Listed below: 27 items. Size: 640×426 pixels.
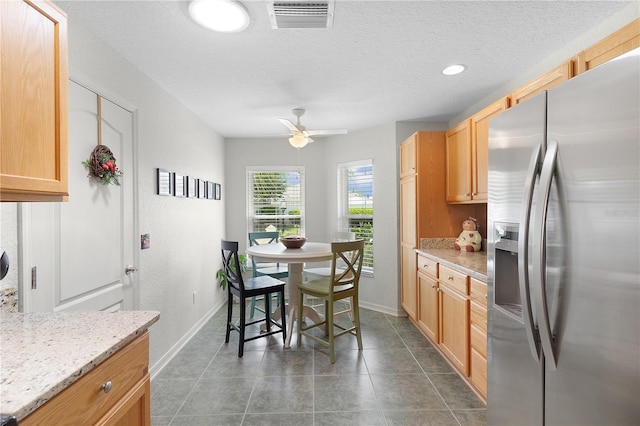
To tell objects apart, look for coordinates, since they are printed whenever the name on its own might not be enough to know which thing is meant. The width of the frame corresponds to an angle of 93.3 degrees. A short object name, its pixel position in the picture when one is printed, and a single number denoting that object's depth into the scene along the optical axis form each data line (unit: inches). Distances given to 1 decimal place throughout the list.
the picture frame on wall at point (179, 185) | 115.7
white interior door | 60.7
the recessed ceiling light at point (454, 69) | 94.7
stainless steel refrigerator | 34.1
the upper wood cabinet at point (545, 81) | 65.2
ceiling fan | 120.9
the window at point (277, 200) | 187.5
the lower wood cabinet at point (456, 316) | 81.5
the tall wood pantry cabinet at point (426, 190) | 128.3
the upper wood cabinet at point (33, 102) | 37.0
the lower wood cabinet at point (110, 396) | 31.1
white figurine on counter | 119.6
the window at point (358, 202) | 169.6
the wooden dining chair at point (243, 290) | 111.3
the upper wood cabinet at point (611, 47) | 52.0
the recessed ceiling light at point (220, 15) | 63.5
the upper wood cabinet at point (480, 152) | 97.0
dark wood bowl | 130.3
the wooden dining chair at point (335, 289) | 106.6
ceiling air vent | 64.3
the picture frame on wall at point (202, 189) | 140.0
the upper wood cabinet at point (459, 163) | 109.7
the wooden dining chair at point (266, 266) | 146.4
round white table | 113.7
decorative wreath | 73.4
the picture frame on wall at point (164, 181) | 103.0
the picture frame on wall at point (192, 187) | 128.4
